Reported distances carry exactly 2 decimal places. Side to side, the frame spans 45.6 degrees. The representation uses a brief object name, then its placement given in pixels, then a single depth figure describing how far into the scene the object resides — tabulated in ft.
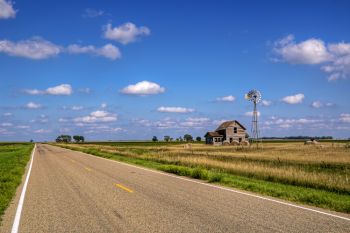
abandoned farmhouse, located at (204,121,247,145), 323.98
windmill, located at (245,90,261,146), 255.58
